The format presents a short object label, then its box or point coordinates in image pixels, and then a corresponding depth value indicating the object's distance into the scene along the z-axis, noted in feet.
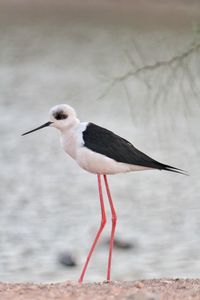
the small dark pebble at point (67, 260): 70.13
